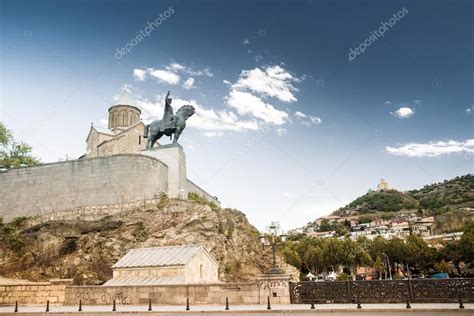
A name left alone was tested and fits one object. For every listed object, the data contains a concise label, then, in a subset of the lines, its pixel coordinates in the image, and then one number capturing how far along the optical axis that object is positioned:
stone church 57.03
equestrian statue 38.75
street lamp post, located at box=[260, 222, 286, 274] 18.91
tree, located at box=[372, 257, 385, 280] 69.27
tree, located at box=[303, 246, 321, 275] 72.44
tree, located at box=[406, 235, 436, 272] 65.94
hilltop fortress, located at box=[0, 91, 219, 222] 36.78
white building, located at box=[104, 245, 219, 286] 19.88
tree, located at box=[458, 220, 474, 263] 57.66
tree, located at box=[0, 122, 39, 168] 44.38
